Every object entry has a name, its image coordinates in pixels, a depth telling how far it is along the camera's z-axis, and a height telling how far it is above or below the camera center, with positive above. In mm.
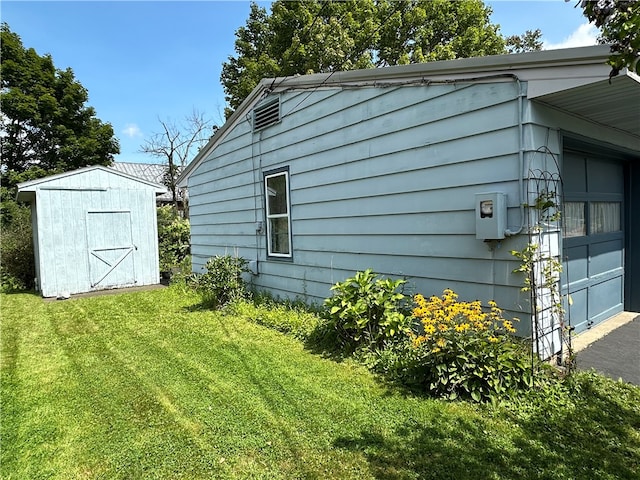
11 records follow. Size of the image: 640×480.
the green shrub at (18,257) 10180 -562
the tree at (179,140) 19891 +4814
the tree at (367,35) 17234 +9057
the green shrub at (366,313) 3973 -939
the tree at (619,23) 1449 +778
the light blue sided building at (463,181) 3295 +476
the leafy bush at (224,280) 6492 -875
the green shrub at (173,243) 11422 -361
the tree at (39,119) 18875 +6084
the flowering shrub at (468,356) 3016 -1095
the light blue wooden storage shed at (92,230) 8719 +95
